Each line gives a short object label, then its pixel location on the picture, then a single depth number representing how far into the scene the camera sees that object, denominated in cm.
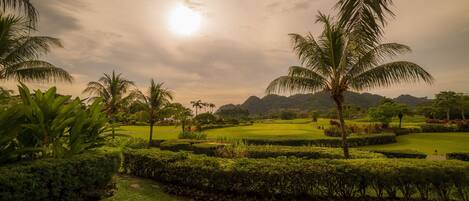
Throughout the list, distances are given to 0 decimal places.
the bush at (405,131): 3088
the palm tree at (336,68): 1084
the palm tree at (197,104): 5428
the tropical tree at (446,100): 5115
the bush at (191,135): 2499
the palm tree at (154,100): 2433
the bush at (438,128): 3278
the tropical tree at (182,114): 3020
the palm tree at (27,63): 1388
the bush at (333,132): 2853
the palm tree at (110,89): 2641
